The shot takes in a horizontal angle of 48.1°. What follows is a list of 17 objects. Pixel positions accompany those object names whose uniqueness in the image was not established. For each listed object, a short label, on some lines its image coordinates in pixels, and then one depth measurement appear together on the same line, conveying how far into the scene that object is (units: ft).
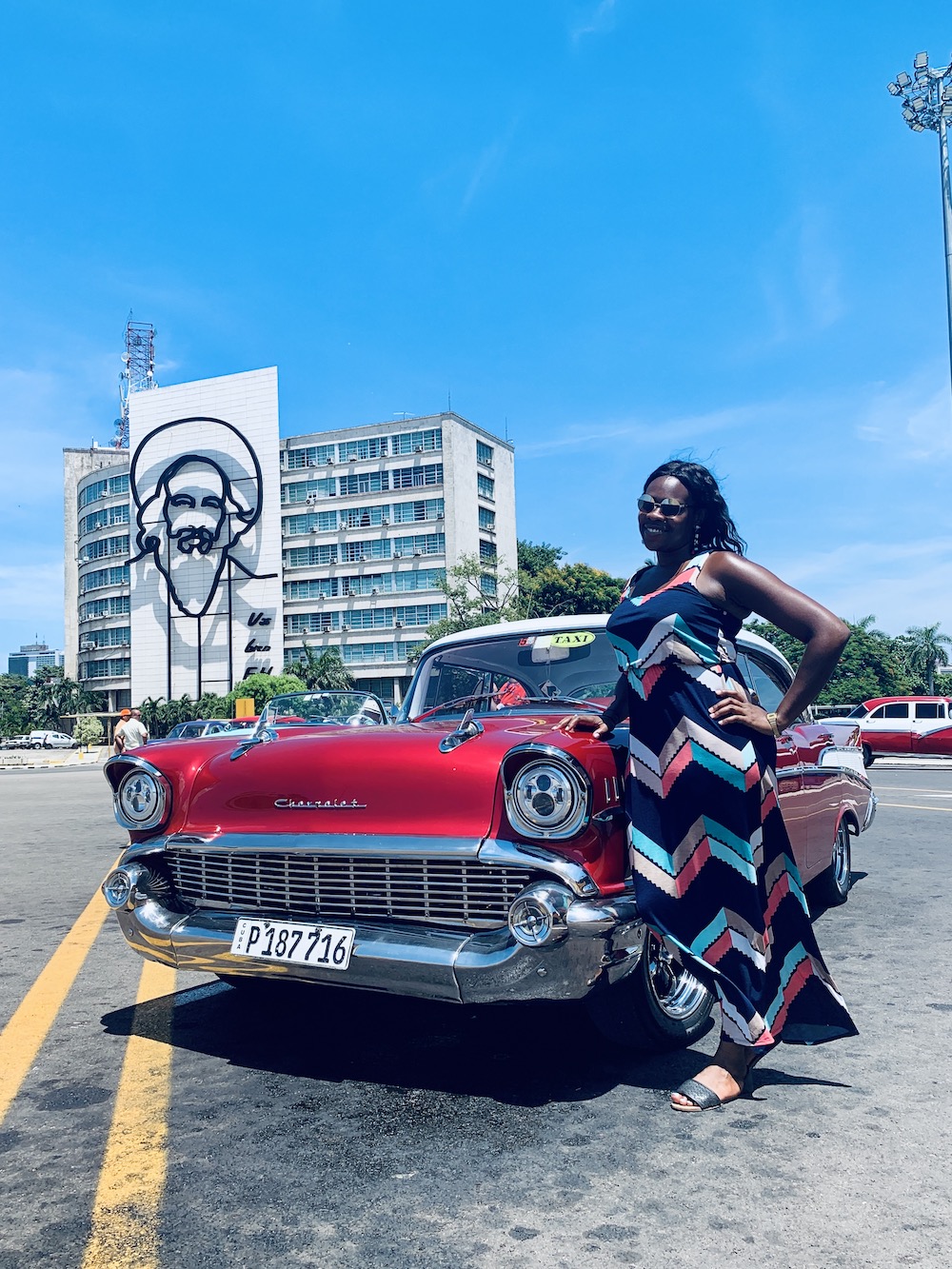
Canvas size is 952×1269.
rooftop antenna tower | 322.75
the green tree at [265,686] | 198.18
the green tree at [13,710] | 319.33
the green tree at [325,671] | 225.15
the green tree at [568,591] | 197.26
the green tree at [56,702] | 286.87
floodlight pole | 85.35
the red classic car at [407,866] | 9.89
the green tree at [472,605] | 187.93
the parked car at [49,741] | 249.55
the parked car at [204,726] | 54.39
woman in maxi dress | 9.93
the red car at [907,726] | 80.64
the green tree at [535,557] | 284.82
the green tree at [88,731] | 260.21
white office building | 243.60
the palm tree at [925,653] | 258.16
